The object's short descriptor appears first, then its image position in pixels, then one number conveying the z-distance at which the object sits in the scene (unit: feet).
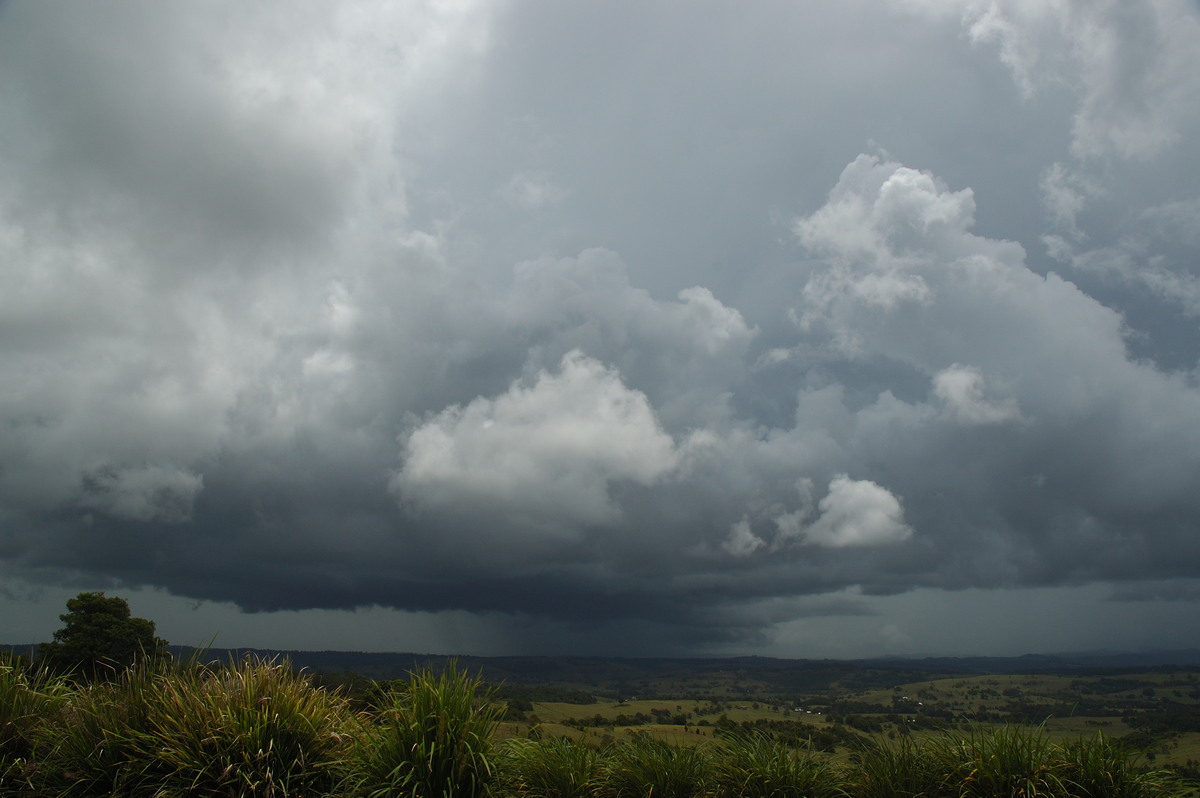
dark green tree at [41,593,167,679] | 150.20
